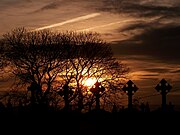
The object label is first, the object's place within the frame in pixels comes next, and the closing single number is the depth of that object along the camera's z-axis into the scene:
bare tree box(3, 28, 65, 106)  48.78
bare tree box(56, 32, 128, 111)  50.25
